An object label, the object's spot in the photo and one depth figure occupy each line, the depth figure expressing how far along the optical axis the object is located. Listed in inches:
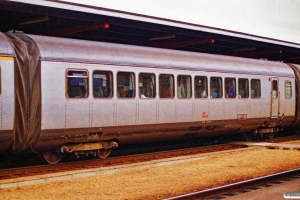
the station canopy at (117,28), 482.3
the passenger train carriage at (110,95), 422.9
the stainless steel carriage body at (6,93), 405.7
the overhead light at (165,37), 679.3
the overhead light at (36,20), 537.4
